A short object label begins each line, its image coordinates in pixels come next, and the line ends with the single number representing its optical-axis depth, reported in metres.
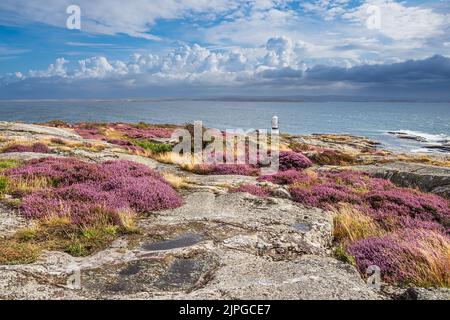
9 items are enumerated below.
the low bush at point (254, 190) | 14.41
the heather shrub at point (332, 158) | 29.12
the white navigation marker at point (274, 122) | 31.90
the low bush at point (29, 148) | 22.15
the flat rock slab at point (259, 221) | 8.68
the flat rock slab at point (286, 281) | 5.87
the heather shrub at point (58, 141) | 27.62
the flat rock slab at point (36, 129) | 35.03
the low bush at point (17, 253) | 7.10
